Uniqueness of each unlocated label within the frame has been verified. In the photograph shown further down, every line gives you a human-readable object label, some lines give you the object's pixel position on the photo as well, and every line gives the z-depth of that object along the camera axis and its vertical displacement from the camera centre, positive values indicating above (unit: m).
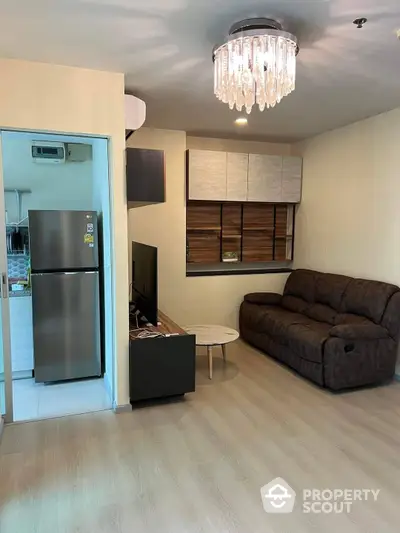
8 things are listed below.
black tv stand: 3.24 -1.18
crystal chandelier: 2.12 +0.86
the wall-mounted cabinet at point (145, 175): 3.09 +0.35
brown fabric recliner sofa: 3.62 -1.07
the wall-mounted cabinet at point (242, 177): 4.86 +0.56
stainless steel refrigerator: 3.72 -0.70
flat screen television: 3.34 -0.54
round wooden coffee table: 3.93 -1.18
